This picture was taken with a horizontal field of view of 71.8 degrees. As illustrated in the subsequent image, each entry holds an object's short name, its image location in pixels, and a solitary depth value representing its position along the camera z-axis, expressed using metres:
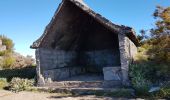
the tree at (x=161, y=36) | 5.99
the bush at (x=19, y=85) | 6.18
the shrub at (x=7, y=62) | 10.86
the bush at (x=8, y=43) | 14.71
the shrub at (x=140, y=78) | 4.96
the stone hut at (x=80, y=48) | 5.82
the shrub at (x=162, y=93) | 4.58
